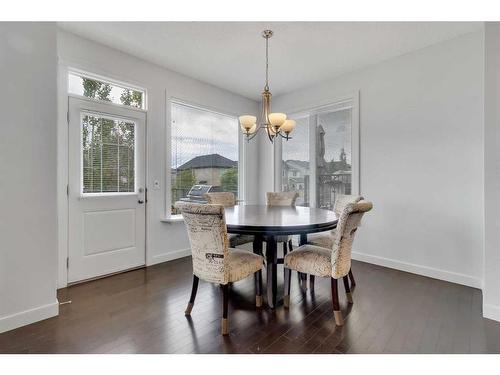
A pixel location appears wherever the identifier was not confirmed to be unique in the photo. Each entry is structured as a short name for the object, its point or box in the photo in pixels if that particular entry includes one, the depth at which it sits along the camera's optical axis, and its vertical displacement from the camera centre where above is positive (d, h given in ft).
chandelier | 8.63 +2.25
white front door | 9.37 -0.06
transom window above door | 9.42 +3.78
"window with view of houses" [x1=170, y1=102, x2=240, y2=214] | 12.70 +1.84
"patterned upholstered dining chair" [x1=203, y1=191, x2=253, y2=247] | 9.97 -0.62
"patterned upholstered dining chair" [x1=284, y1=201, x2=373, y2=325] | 6.49 -1.90
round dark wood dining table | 6.75 -0.97
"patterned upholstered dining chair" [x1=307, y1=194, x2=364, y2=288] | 9.15 -1.84
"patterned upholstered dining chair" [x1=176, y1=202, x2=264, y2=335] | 6.14 -1.53
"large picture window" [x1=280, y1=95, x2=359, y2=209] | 12.78 +1.73
